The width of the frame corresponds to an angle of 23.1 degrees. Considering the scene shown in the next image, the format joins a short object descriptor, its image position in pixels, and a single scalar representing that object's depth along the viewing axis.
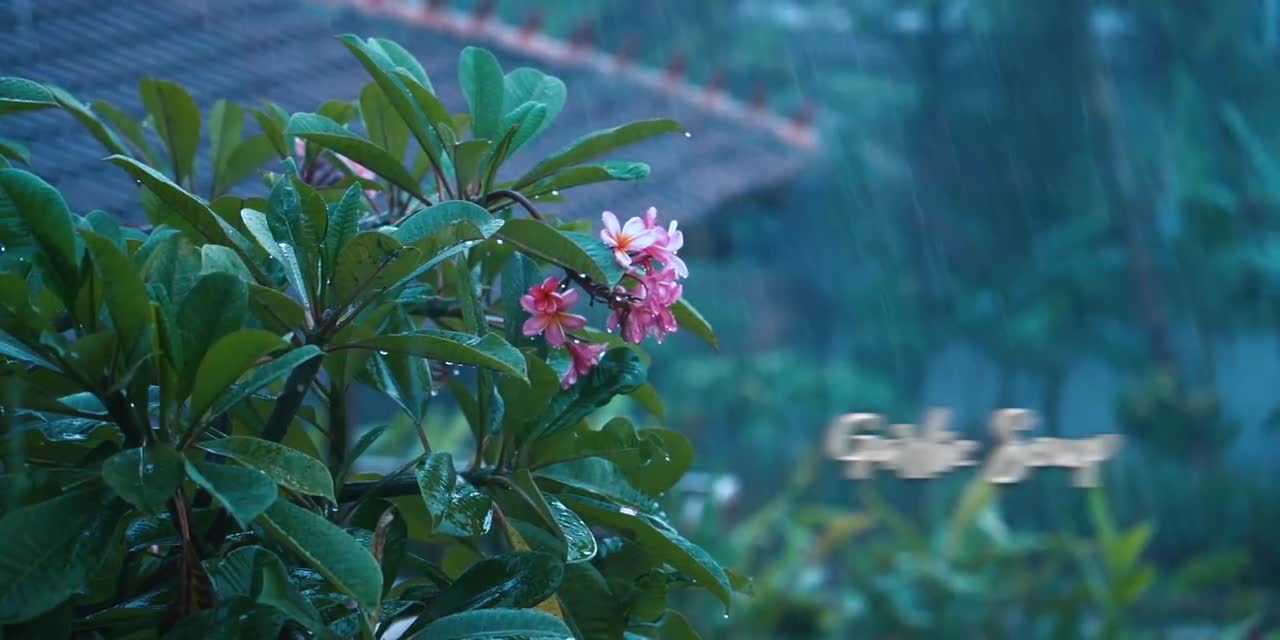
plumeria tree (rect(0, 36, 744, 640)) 2.98
